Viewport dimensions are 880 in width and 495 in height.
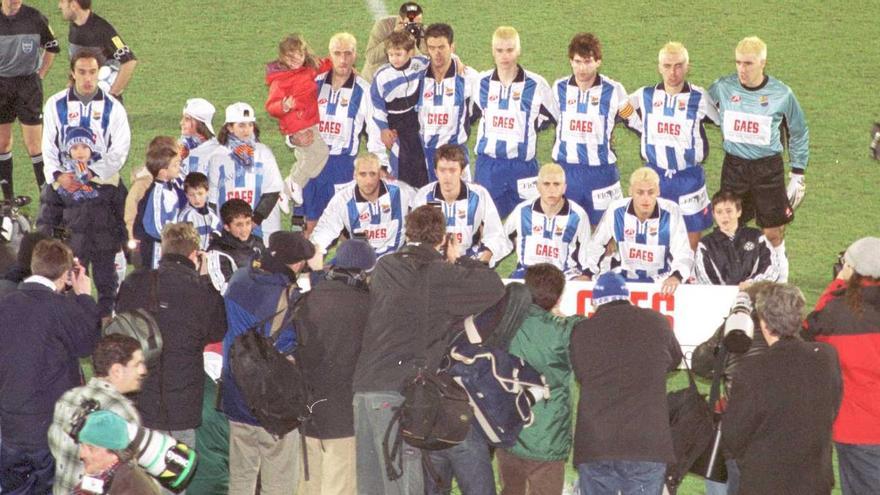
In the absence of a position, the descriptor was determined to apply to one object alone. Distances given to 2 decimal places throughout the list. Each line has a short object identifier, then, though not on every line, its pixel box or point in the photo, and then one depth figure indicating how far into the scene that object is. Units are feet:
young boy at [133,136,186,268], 63.21
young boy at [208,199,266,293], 59.93
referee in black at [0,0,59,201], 80.74
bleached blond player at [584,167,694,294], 66.23
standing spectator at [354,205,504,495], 46.73
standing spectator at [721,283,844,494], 43.21
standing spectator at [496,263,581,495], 46.80
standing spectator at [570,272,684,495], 44.91
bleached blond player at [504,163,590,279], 68.13
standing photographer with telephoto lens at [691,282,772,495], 46.52
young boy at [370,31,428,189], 74.13
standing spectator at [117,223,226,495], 49.73
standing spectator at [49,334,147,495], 40.01
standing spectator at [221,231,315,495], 50.06
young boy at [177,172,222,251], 63.31
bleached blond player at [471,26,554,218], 73.20
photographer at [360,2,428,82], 79.15
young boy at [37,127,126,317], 67.00
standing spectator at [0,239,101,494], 47.21
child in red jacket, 73.46
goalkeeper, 70.74
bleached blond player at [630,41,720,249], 71.72
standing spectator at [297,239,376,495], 48.32
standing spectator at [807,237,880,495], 47.14
